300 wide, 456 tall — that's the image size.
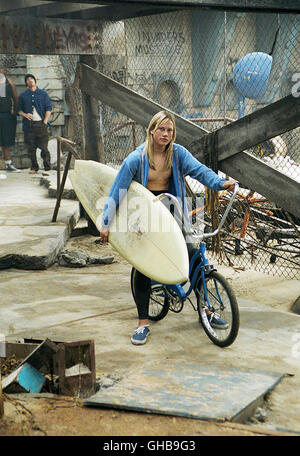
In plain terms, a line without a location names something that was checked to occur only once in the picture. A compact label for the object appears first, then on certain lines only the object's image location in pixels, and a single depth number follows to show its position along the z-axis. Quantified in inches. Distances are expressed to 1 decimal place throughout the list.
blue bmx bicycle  178.4
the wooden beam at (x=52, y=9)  272.5
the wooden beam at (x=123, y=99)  248.1
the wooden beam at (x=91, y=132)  321.4
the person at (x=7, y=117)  537.3
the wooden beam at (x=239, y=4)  170.7
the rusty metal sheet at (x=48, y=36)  274.1
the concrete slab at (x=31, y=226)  274.2
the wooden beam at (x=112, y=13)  275.6
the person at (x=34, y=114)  525.0
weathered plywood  130.0
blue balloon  425.1
